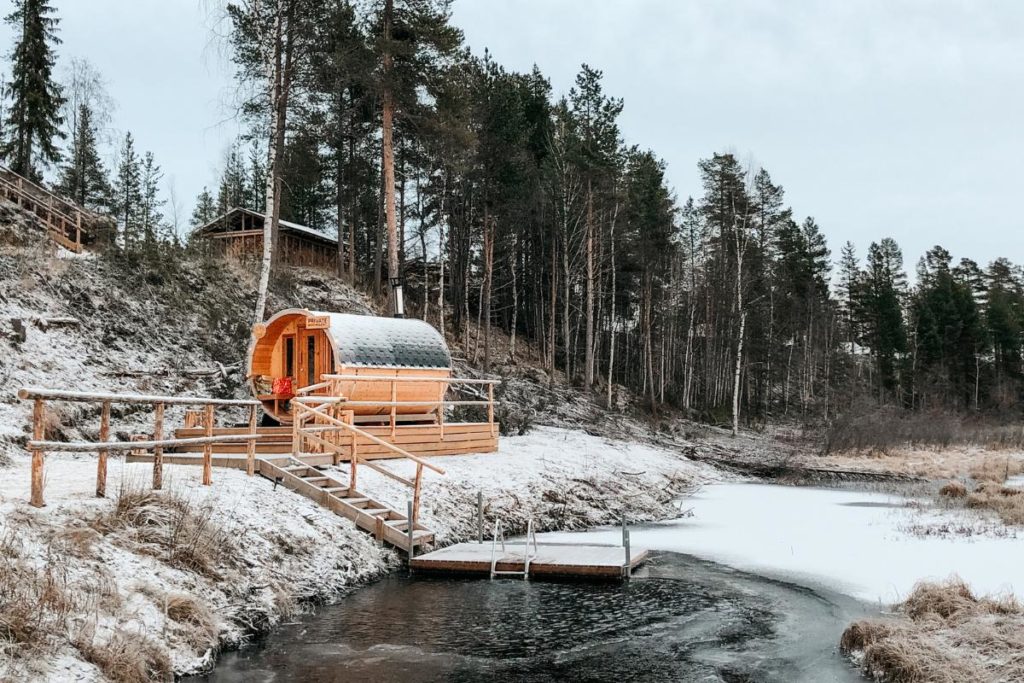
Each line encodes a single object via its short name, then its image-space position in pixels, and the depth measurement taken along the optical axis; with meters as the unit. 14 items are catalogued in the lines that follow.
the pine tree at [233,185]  58.00
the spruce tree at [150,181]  48.46
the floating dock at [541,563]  11.52
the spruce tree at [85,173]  41.62
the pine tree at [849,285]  67.74
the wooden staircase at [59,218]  23.86
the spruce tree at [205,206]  51.49
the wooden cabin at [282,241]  32.25
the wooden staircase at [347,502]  12.20
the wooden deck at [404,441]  15.80
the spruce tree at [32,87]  35.97
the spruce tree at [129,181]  46.97
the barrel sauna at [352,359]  18.28
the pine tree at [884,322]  60.03
